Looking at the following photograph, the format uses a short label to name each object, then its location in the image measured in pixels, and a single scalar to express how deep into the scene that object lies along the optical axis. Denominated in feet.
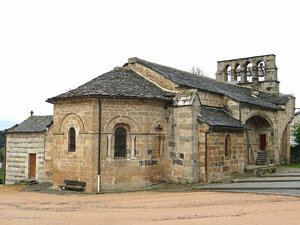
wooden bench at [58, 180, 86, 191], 49.41
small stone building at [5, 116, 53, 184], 69.10
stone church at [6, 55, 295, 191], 49.98
